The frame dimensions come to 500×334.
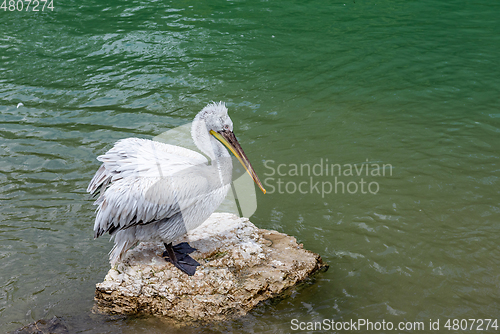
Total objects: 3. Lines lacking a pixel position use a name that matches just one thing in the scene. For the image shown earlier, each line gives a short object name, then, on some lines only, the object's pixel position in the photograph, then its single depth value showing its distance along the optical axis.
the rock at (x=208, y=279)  3.37
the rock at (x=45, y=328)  3.19
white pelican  3.31
